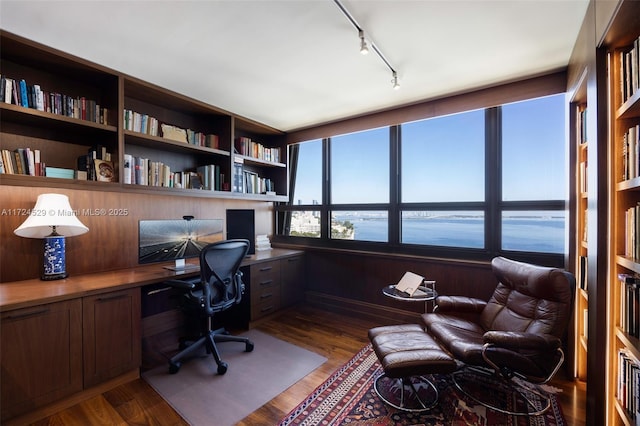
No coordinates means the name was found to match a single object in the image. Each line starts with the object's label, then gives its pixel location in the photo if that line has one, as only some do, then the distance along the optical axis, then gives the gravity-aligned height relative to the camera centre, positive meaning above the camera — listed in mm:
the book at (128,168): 2471 +424
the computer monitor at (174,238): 2831 -268
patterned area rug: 1764 -1327
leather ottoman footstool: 1794 -985
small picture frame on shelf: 2337 +376
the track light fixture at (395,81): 2418 +1201
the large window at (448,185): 2590 +352
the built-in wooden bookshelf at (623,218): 1244 -13
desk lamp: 2057 -110
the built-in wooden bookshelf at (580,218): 2066 -21
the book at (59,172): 2105 +329
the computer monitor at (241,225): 3641 -139
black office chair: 2312 -681
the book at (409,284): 2584 -667
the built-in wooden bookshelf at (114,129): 2078 +745
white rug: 1879 -1336
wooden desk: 1692 -868
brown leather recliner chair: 1802 -838
